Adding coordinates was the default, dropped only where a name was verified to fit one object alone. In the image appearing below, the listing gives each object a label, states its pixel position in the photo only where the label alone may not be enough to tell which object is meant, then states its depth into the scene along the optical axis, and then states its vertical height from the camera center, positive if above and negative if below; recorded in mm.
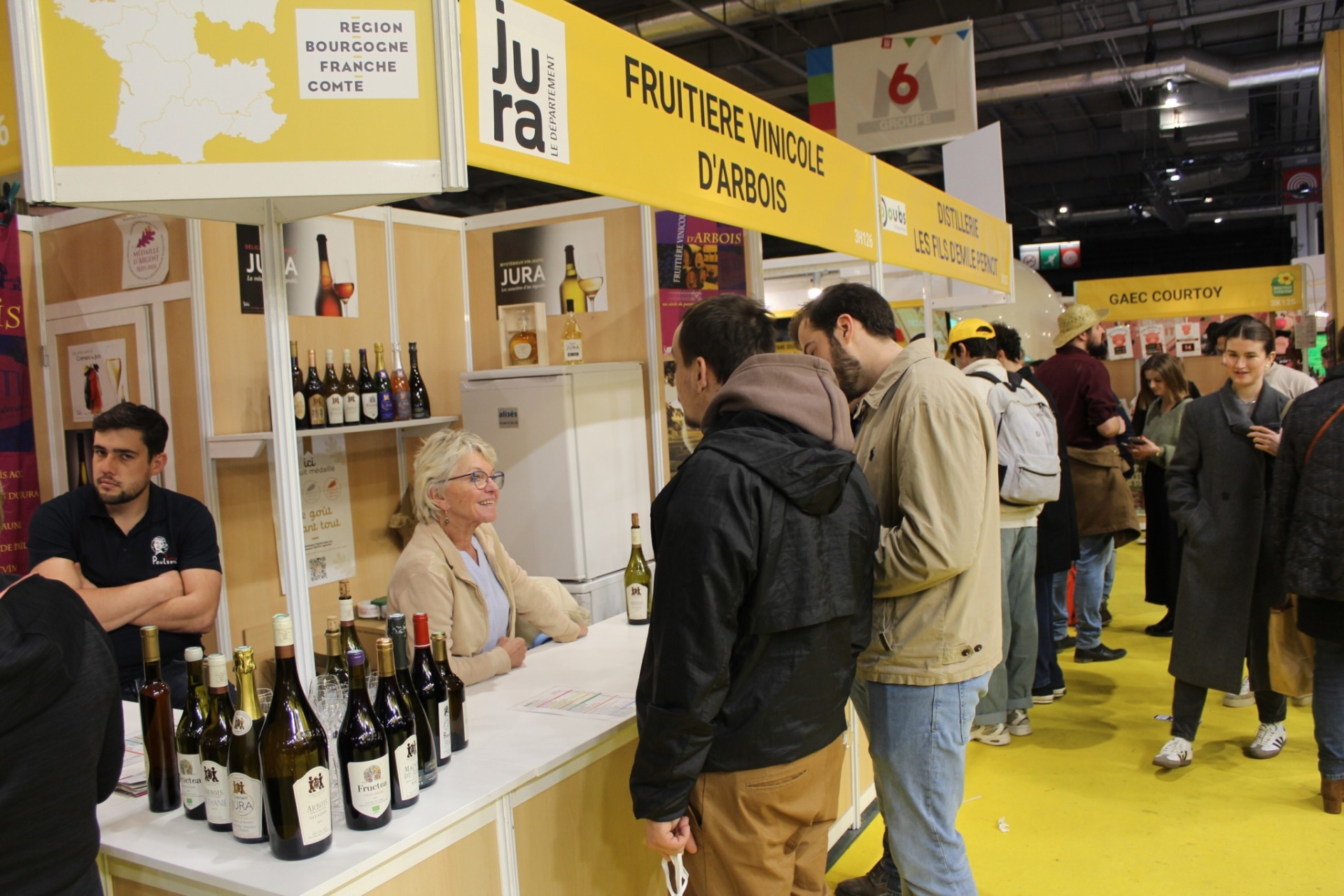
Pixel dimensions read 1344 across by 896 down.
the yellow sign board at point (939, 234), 4051 +783
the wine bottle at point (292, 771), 1474 -541
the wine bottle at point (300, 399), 3826 +103
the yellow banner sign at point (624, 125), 1856 +679
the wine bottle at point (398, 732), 1634 -538
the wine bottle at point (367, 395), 3893 +104
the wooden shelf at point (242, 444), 3393 -59
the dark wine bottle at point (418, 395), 4125 +98
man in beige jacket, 2061 -492
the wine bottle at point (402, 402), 4027 +73
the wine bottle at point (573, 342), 4055 +285
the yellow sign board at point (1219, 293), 12398 +1075
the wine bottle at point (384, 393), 3963 +110
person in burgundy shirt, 5000 -200
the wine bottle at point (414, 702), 1719 -522
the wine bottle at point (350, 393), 3838 +120
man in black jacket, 1572 -367
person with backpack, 3797 -512
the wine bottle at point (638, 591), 2967 -579
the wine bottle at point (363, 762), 1547 -555
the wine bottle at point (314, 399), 3828 +98
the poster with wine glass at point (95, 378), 3748 +229
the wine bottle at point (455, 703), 1933 -583
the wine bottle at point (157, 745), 1735 -575
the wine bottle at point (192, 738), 1678 -550
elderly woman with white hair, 2389 -408
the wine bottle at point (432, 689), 1829 -533
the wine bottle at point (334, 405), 3814 +68
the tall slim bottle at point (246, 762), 1526 -542
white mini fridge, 3734 -201
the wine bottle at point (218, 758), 1596 -554
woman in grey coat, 3408 -535
